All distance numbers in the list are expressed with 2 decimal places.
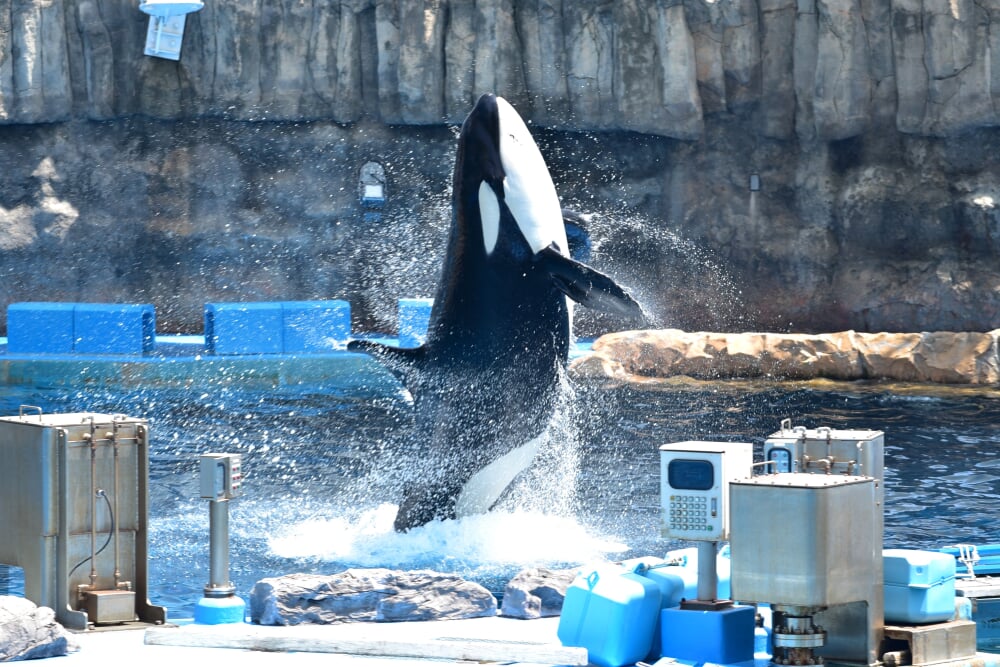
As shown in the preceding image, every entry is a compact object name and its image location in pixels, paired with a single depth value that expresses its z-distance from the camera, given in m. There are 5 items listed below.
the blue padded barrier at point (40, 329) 44.91
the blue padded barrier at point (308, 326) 45.25
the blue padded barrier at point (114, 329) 44.66
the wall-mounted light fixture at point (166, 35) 54.53
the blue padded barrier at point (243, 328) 44.44
